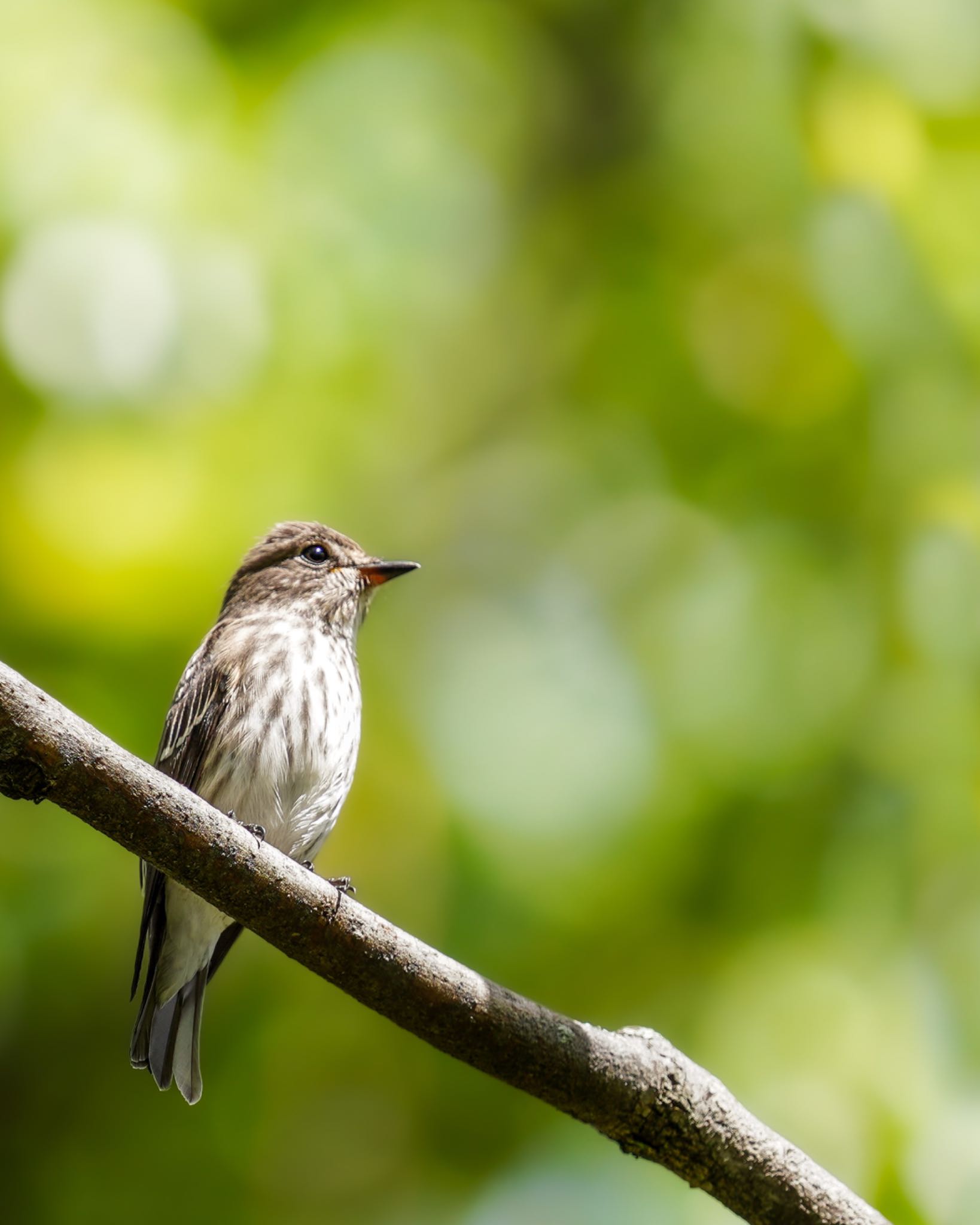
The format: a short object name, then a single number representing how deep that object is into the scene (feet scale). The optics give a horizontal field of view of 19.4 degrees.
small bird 27.14
